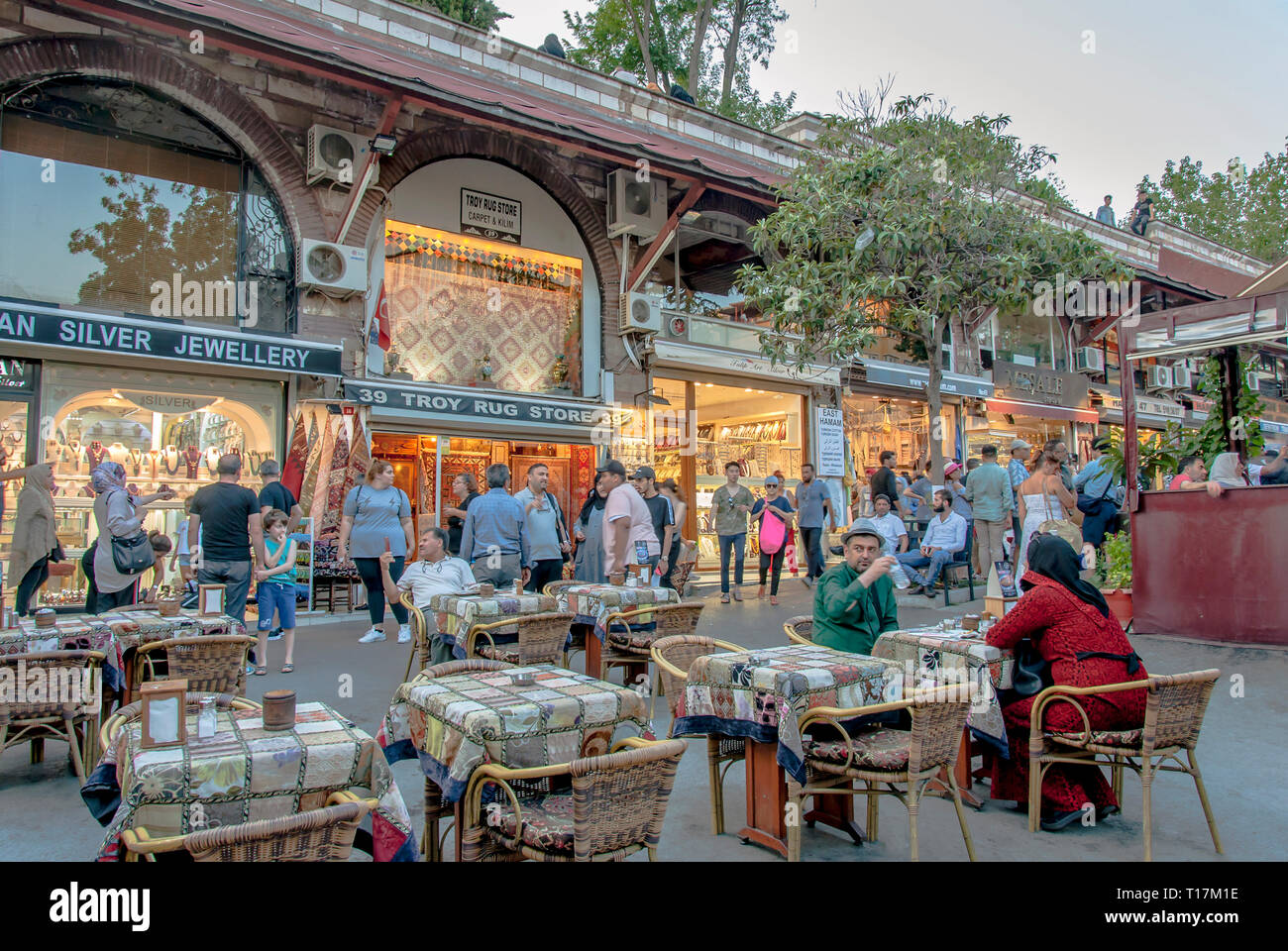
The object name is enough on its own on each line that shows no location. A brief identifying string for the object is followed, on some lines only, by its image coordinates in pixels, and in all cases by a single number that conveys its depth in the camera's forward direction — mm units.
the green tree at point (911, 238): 11617
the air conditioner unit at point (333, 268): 11414
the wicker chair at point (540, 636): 5734
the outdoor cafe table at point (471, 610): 6164
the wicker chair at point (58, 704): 4512
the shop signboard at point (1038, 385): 20812
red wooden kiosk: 7590
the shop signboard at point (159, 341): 9422
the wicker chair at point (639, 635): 6199
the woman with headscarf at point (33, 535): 7801
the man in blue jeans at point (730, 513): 11906
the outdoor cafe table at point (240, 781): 2482
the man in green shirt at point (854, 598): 4734
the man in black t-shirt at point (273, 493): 8898
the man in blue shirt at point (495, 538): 7926
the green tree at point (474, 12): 20344
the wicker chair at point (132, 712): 3051
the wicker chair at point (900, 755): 3500
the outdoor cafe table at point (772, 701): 3709
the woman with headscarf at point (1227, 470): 8711
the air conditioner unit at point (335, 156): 11547
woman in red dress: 4117
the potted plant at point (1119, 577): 8789
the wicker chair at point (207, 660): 4645
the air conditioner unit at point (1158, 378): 25922
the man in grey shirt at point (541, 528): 8398
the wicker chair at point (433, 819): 3404
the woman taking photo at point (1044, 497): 8688
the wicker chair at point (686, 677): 4180
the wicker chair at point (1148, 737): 3807
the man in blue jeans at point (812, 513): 12984
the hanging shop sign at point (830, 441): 17219
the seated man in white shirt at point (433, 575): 6945
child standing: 7480
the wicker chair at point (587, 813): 2738
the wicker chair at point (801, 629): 5125
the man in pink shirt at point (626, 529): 8062
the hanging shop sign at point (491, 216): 13352
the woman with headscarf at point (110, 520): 7062
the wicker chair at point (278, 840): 2180
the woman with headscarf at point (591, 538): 10195
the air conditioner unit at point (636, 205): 14312
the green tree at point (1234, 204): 34991
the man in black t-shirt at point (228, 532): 7031
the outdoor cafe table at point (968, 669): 4348
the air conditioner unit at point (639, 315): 14383
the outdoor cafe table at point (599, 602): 6656
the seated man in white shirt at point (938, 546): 10898
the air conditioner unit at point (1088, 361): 22719
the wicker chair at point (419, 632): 6492
